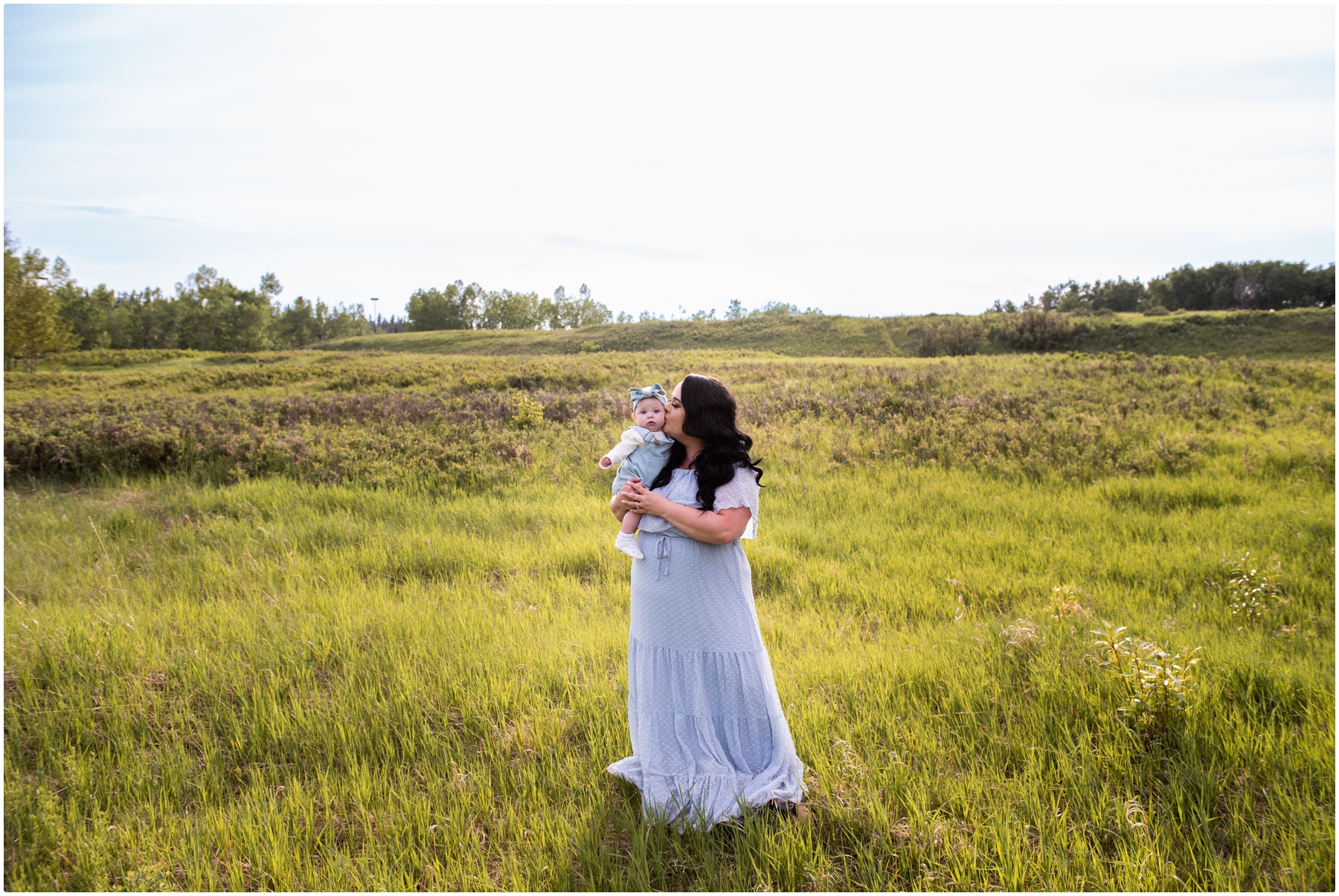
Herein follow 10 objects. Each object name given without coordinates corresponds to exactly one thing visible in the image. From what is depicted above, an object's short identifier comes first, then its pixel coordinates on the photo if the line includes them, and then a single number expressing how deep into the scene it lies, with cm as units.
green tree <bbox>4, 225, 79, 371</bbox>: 3966
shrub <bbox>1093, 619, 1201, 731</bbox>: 364
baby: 333
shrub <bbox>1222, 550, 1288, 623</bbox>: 532
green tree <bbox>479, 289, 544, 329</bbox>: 10269
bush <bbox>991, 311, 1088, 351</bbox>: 3950
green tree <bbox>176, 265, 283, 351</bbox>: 7488
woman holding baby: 327
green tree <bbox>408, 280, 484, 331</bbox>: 10106
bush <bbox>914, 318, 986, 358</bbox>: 4056
